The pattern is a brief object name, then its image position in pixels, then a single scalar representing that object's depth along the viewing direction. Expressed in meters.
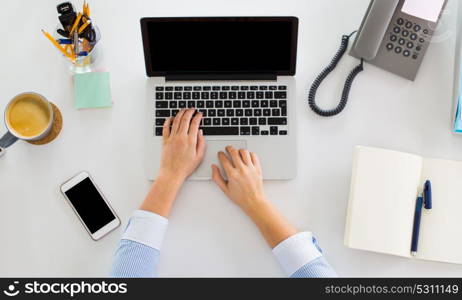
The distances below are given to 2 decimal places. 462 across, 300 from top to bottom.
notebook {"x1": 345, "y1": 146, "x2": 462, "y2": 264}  0.93
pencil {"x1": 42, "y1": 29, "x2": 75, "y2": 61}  0.94
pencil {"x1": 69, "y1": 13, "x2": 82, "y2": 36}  0.94
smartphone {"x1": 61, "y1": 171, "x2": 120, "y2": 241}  0.97
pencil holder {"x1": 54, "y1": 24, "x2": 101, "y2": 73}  0.99
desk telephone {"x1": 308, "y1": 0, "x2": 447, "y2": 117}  0.98
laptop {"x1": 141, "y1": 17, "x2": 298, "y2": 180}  0.96
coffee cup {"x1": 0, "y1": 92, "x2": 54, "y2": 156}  0.95
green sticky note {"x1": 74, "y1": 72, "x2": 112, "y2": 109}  1.01
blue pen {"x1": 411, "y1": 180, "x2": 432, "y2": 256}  0.94
